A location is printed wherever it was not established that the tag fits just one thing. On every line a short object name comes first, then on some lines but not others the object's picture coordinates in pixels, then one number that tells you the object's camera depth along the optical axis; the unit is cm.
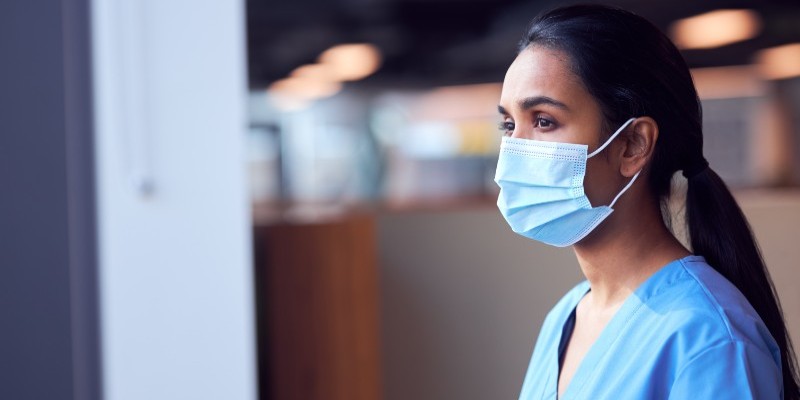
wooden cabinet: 244
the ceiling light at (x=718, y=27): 434
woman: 98
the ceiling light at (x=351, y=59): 624
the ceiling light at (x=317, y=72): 755
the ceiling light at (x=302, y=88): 871
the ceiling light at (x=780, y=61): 737
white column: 174
